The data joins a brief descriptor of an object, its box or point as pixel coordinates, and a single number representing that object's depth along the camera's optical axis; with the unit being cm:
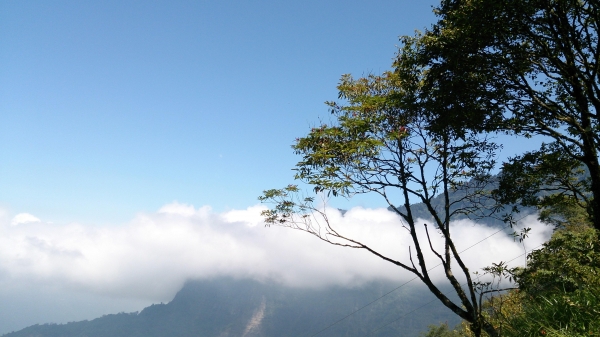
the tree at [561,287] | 503
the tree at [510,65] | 832
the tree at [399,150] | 1007
